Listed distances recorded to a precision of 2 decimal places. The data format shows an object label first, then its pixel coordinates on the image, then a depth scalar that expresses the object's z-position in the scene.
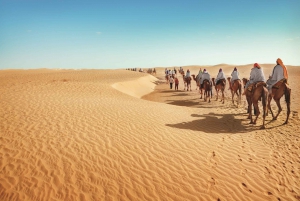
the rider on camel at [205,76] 16.78
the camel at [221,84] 15.97
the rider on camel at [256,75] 9.29
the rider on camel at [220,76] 16.05
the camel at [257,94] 8.99
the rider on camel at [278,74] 9.31
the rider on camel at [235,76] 14.76
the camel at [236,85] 14.58
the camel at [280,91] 9.50
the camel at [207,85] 16.52
